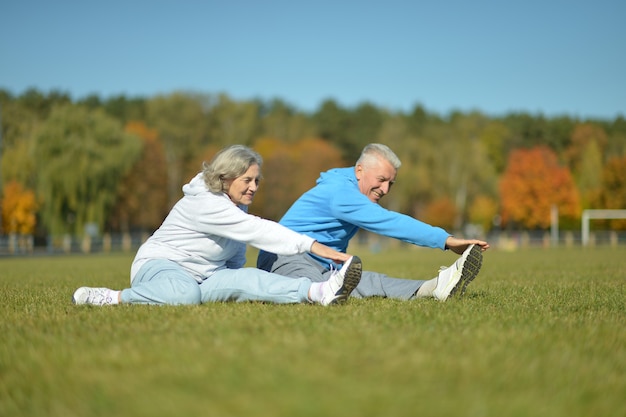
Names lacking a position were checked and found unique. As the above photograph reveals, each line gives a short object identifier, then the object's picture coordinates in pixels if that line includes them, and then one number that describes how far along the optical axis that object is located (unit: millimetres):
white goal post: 57072
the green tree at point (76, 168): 42312
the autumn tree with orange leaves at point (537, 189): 68250
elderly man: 5859
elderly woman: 5316
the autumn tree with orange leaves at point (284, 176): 63188
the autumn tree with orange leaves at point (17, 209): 50438
